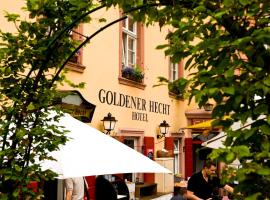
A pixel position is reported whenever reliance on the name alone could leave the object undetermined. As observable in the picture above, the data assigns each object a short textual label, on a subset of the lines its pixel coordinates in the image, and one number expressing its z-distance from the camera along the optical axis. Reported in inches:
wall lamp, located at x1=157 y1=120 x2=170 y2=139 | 622.7
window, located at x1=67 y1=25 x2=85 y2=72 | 425.7
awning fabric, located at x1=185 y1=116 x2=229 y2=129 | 457.6
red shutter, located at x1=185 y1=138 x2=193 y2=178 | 737.0
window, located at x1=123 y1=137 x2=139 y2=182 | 546.0
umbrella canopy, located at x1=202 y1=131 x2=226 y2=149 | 269.4
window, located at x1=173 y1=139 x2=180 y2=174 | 715.8
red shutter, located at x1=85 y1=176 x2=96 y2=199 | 440.9
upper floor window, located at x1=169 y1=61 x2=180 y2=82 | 713.6
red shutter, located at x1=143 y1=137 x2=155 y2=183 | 580.0
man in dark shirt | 269.3
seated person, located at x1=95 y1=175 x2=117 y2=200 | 344.5
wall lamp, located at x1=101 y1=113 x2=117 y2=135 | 466.9
